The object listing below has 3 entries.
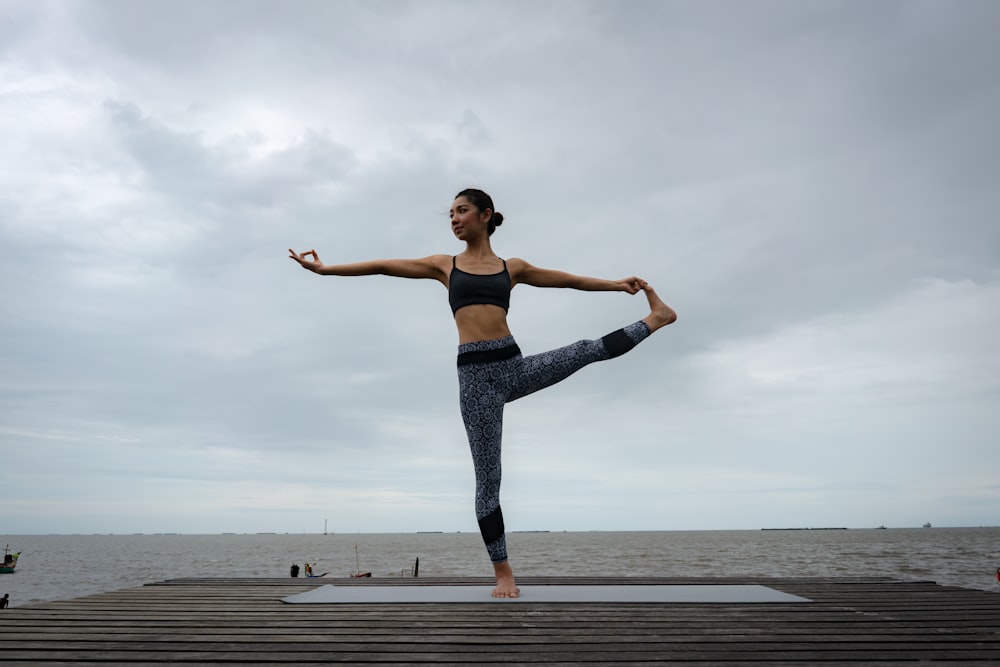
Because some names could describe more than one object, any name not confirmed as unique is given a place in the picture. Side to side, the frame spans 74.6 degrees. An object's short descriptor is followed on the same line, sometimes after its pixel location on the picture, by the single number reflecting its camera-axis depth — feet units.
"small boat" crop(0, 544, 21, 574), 201.70
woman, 17.44
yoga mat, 16.10
